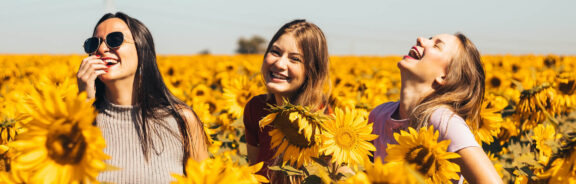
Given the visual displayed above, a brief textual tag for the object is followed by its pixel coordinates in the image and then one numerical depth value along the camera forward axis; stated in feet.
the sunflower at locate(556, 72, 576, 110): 15.79
